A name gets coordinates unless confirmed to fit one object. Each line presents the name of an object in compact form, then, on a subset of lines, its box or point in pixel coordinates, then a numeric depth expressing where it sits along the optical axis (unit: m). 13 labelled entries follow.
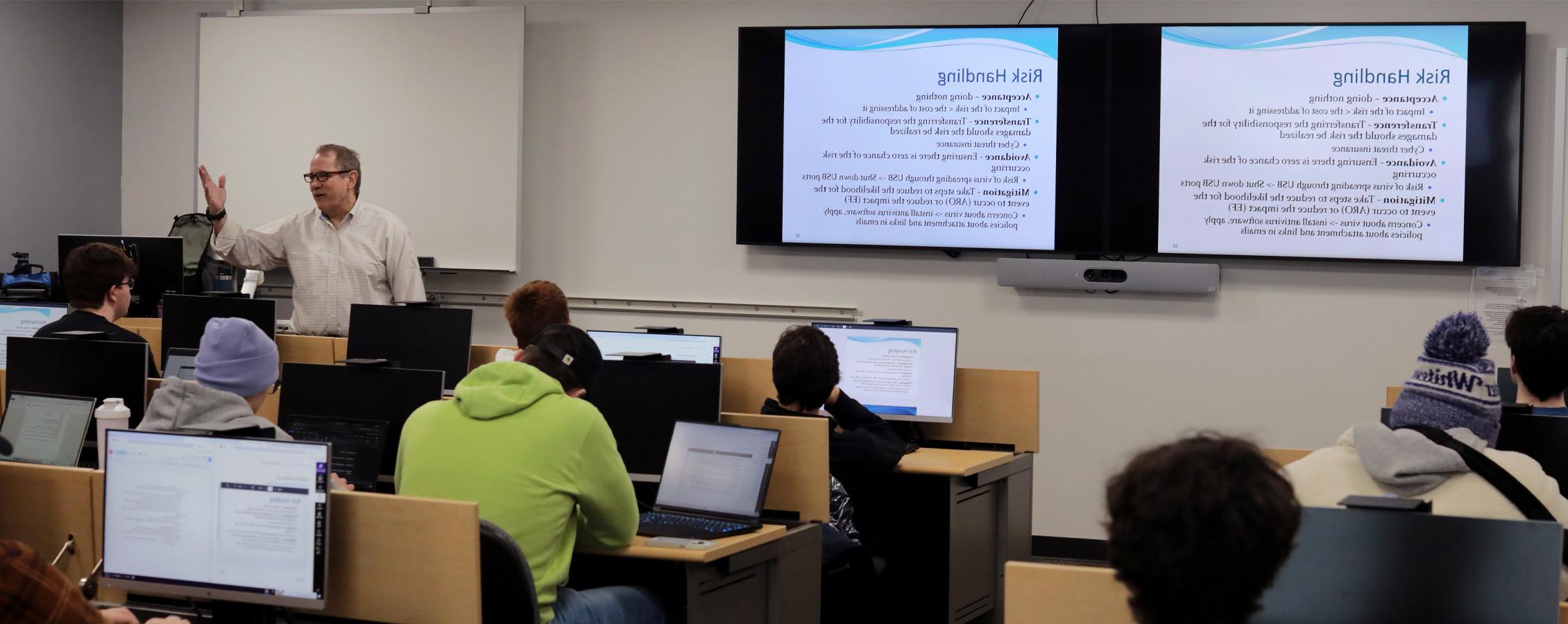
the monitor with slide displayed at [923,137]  5.68
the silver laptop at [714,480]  3.23
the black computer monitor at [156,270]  5.23
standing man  5.18
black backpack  6.27
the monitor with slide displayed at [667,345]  4.41
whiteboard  6.31
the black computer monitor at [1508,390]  4.12
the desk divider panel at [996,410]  4.55
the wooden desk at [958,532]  4.18
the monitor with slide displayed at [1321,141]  5.29
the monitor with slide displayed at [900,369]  4.59
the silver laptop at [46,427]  3.51
